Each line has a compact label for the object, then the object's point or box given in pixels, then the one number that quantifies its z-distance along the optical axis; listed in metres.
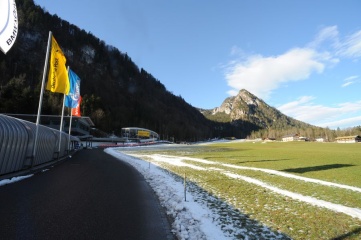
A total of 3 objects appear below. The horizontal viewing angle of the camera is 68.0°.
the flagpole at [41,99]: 18.47
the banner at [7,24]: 9.07
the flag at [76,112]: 37.42
